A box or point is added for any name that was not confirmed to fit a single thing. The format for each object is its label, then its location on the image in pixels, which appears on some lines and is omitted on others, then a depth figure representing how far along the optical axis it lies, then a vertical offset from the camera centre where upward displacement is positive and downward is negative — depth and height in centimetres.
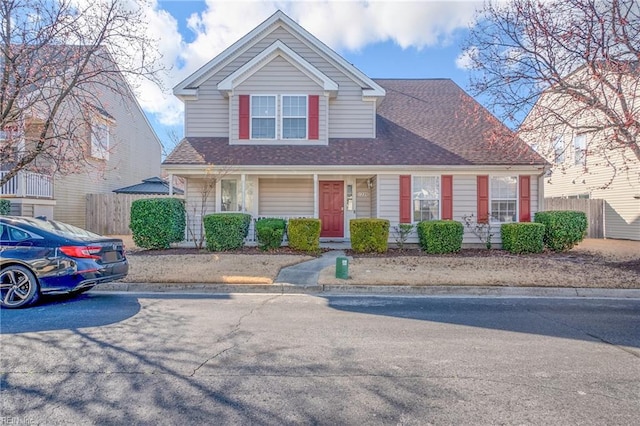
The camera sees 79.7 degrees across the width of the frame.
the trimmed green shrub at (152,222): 1262 -31
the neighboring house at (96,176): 1512 +188
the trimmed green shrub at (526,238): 1262 -83
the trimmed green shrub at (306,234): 1229 -68
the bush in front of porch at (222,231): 1247 -59
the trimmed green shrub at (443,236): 1253 -77
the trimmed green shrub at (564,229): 1297 -55
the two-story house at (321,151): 1380 +228
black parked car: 627 -83
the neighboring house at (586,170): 1066 +199
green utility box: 876 -129
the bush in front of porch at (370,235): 1230 -71
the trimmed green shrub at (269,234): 1255 -69
